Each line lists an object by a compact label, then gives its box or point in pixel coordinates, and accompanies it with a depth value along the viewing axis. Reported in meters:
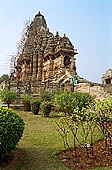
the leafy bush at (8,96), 15.98
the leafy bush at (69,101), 13.41
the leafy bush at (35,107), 14.60
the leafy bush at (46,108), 13.86
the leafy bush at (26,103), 16.20
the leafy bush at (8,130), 5.00
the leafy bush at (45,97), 16.73
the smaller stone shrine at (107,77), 33.45
